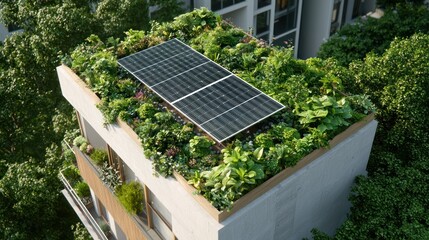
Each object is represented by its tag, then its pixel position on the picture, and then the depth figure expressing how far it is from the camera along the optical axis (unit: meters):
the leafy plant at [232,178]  10.81
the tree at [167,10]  25.64
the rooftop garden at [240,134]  11.53
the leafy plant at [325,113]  12.95
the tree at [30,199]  19.67
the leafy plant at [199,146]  12.18
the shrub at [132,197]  14.53
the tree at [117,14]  22.64
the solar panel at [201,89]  12.89
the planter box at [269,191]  11.12
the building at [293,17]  34.28
